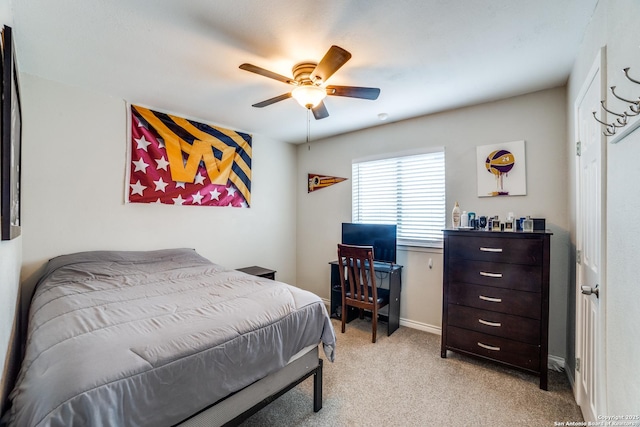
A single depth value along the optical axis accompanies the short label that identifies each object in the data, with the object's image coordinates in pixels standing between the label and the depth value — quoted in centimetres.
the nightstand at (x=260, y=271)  360
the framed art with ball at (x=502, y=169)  268
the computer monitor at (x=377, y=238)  328
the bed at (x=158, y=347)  102
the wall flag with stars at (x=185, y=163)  297
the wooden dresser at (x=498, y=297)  217
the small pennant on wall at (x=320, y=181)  412
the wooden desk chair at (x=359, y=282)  296
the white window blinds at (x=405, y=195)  322
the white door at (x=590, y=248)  142
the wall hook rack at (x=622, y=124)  97
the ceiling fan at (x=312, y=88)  190
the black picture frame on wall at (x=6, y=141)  106
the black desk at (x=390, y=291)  317
